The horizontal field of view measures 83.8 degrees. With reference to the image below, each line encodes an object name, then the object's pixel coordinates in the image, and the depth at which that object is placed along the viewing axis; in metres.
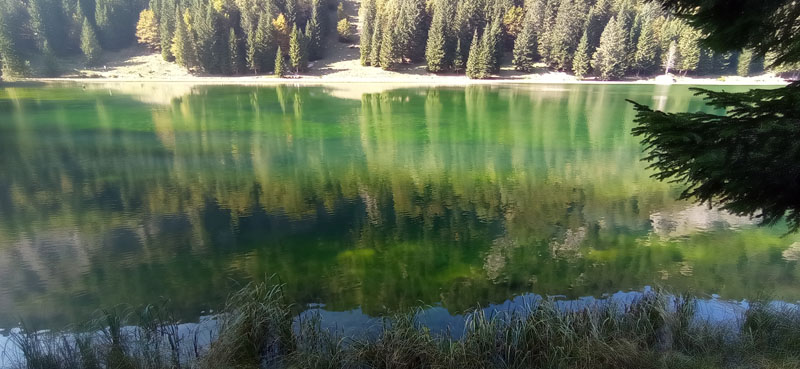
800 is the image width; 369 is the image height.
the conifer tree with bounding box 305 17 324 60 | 86.25
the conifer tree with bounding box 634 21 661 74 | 71.44
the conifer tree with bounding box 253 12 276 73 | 77.00
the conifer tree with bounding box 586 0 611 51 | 76.46
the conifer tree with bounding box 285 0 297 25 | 91.19
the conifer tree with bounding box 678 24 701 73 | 68.25
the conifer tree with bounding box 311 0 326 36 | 90.29
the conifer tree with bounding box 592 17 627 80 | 69.25
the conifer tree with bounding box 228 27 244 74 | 76.56
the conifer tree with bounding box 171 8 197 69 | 76.81
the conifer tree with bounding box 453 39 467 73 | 75.31
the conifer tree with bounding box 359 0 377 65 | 81.94
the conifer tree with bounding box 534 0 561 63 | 76.25
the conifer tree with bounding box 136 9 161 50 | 91.81
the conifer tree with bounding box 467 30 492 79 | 71.44
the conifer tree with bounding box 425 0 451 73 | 74.44
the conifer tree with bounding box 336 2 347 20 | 103.25
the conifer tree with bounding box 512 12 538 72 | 73.75
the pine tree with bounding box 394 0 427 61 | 78.94
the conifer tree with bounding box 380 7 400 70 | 77.19
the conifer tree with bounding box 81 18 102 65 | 81.06
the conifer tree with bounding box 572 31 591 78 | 70.81
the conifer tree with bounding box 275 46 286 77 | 75.69
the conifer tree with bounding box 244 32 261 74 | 76.69
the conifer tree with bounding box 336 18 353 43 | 96.19
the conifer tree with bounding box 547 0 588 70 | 73.69
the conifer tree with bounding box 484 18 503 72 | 71.62
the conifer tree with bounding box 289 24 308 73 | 76.50
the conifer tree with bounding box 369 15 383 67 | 79.62
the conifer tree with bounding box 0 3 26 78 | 65.94
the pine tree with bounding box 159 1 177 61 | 84.26
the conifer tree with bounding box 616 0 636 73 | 70.69
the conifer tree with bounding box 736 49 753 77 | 68.01
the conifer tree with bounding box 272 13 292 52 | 83.63
